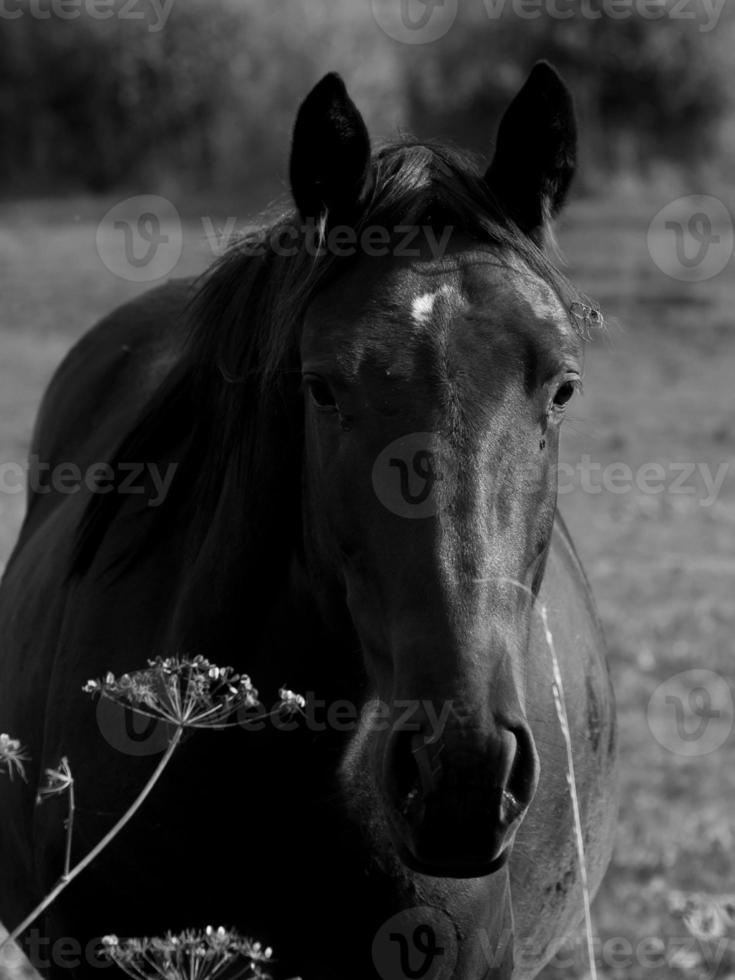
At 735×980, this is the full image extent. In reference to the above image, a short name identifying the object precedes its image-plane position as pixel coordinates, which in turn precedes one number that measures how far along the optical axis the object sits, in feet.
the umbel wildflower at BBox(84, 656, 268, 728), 13.99
